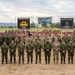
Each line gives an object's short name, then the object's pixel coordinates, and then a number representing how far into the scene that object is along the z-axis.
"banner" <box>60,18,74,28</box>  21.45
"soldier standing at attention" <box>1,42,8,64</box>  11.88
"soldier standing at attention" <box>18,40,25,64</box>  11.86
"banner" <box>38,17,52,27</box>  21.79
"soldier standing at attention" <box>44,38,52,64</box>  11.80
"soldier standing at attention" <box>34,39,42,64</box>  11.86
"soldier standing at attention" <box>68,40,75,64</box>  11.83
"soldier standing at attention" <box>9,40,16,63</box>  11.89
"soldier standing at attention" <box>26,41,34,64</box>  11.84
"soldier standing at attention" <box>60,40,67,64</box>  11.80
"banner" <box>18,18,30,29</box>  21.80
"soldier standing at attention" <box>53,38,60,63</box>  11.91
